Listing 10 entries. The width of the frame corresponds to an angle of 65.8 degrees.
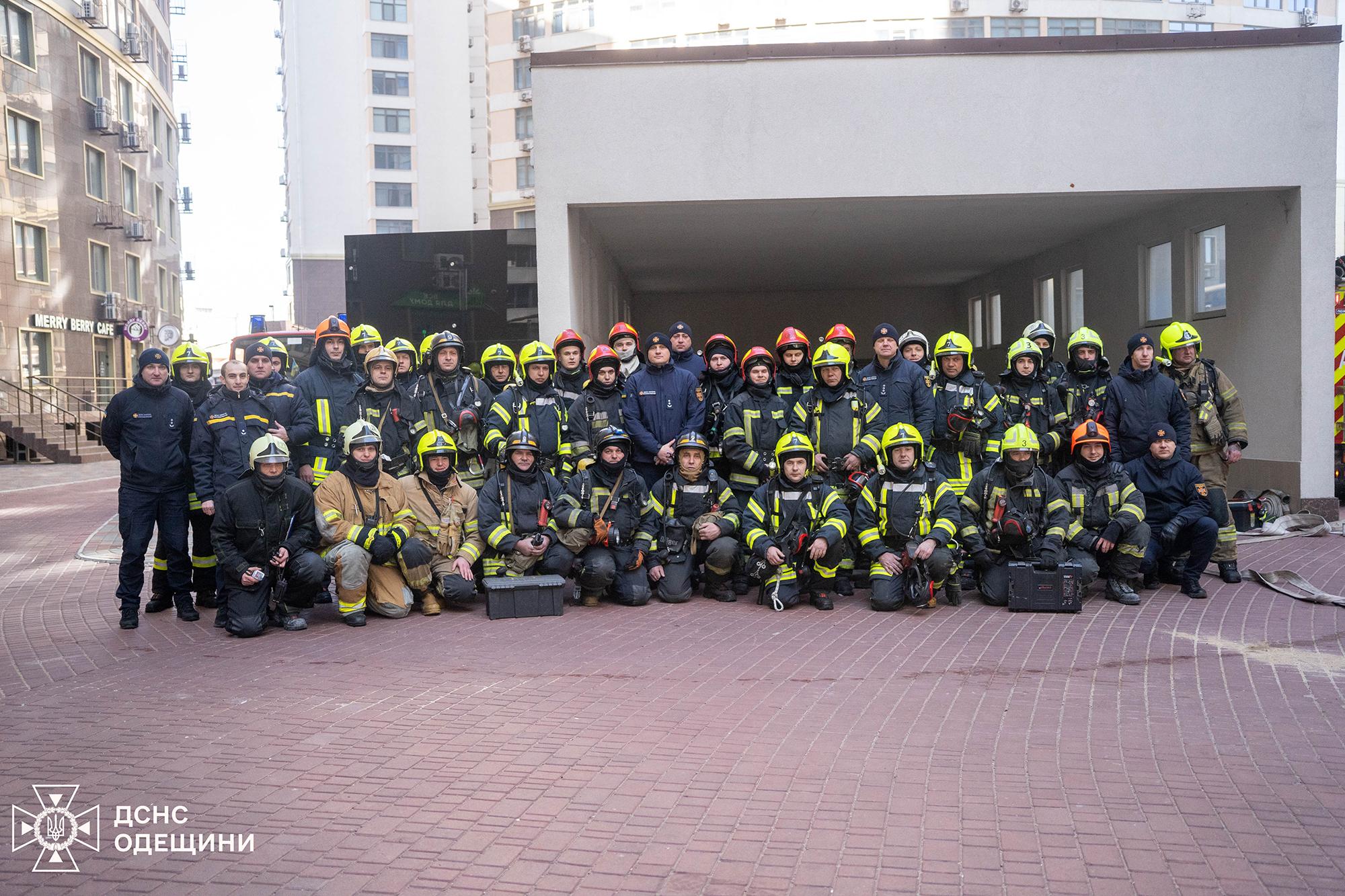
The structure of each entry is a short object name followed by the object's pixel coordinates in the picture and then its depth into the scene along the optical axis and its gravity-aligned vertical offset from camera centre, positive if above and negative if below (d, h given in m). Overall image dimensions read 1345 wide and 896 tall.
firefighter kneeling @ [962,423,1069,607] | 8.43 -1.12
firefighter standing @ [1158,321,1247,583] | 9.83 -0.26
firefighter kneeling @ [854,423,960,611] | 8.34 -1.19
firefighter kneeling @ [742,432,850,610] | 8.46 -1.21
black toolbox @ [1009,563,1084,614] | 8.15 -1.65
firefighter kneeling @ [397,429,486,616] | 8.64 -1.02
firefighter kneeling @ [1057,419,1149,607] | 8.45 -1.14
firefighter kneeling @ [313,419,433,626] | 8.17 -1.17
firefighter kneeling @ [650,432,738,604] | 8.88 -1.21
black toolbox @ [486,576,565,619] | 8.26 -1.67
